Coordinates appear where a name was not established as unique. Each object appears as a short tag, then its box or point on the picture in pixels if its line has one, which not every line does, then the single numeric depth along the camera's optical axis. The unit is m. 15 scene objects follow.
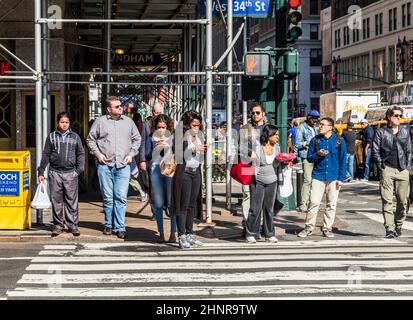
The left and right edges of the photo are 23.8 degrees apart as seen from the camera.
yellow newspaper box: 14.66
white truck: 49.38
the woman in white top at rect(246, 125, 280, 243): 14.09
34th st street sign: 17.91
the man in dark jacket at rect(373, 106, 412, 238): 14.98
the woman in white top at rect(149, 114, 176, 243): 13.84
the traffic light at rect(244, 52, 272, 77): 16.22
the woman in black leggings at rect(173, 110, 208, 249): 13.47
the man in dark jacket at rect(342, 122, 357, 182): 29.00
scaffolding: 15.25
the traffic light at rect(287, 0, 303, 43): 16.27
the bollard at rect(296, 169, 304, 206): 19.34
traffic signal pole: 16.81
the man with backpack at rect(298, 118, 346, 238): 14.88
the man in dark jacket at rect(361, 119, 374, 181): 30.22
